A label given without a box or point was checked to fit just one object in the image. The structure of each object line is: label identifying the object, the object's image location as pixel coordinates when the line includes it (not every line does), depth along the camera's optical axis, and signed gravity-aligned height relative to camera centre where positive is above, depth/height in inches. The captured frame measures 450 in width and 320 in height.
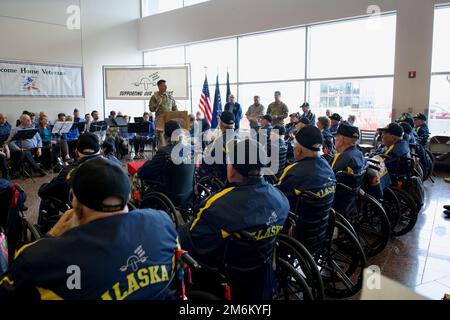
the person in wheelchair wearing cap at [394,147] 160.7 -16.1
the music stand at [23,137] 282.5 -19.6
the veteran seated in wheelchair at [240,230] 68.3 -22.6
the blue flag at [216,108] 366.6 +3.0
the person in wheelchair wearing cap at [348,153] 124.2 -14.8
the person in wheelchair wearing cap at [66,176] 118.9 -20.8
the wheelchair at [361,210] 121.8 -35.0
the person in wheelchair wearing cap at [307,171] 95.9 -16.1
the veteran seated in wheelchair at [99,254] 43.9 -17.7
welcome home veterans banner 421.4 +38.1
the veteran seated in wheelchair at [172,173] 133.1 -22.5
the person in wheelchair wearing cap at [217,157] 178.5 -22.8
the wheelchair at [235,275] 68.2 -31.5
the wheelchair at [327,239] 95.4 -35.1
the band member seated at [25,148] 295.7 -30.0
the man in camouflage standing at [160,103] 248.8 +5.6
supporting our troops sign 407.8 +33.1
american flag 374.9 +9.2
